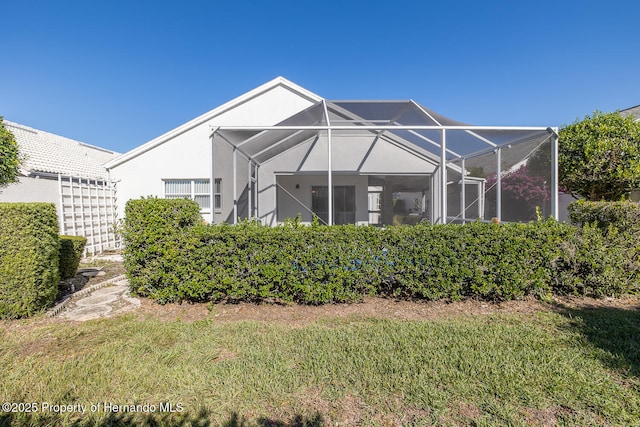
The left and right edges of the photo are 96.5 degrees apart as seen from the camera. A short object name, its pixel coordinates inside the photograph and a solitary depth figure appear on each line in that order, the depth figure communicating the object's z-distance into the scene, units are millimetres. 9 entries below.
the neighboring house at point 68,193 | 7891
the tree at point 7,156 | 5281
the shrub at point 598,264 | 4234
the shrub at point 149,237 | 4023
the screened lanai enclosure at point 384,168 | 5914
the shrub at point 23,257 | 3549
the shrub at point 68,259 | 5215
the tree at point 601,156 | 7188
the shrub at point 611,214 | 4336
